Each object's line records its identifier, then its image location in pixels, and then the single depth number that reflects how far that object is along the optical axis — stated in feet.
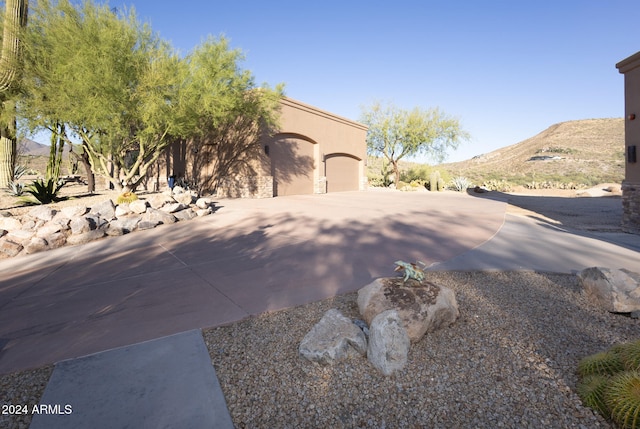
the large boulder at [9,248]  24.79
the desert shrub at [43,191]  36.22
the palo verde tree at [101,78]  38.42
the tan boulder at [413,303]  11.09
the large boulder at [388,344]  9.68
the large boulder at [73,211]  29.43
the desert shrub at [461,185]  83.82
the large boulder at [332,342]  10.09
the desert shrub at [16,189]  37.45
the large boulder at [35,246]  25.16
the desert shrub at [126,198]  36.40
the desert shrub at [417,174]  104.90
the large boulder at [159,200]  36.38
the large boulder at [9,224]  27.37
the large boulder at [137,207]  33.47
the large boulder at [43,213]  29.16
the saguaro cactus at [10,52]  40.19
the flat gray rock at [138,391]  7.78
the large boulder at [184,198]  39.27
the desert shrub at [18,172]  50.65
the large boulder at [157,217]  32.50
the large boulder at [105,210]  31.51
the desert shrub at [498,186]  90.04
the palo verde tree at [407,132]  103.04
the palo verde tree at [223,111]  47.03
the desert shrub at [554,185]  95.91
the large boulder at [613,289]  12.65
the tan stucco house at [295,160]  63.52
